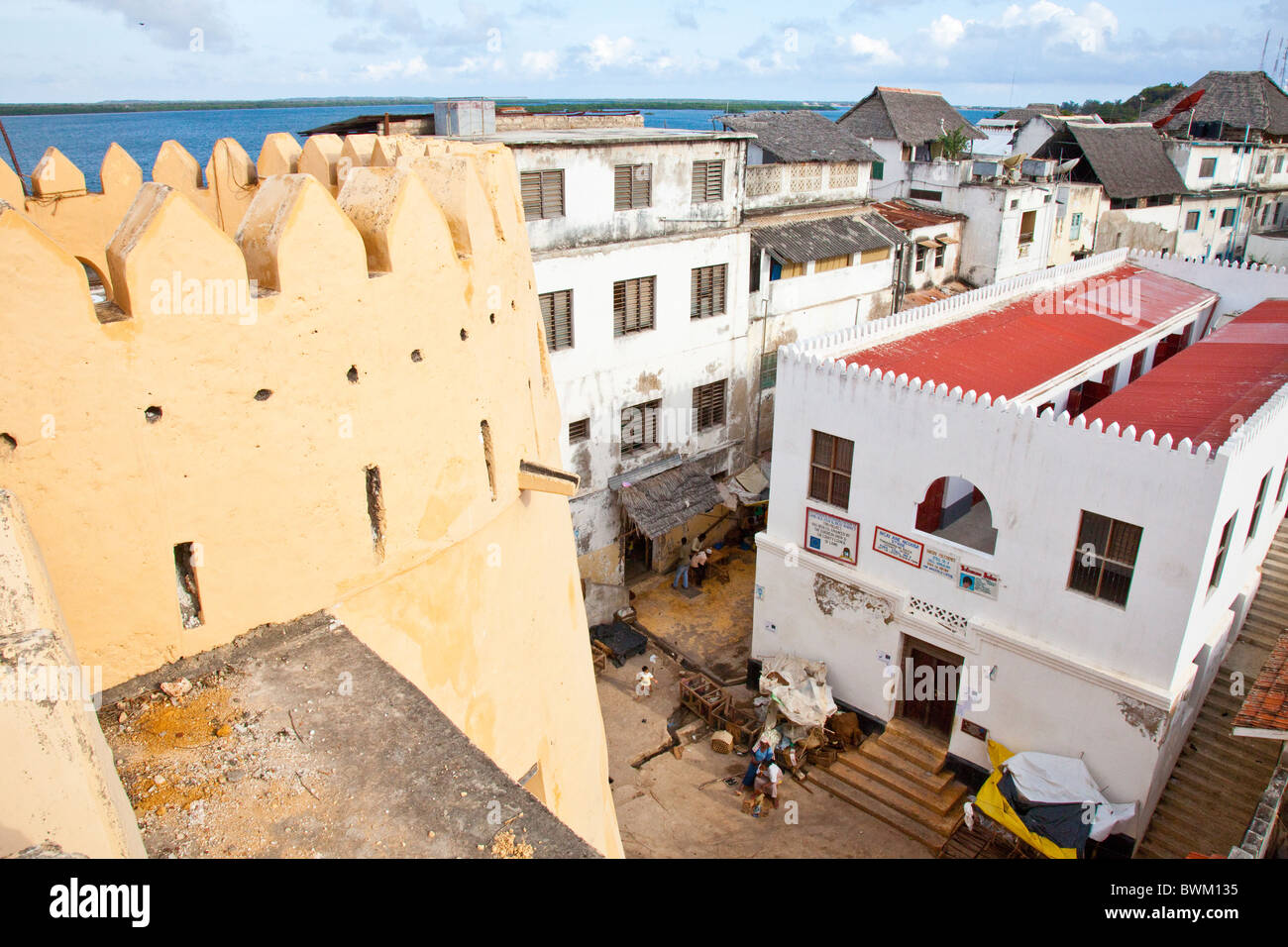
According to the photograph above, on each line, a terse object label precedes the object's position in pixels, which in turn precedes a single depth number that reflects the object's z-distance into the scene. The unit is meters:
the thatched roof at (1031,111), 73.95
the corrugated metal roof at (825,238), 26.88
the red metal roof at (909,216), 33.62
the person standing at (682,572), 26.03
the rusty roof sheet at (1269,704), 11.74
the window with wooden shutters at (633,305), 23.61
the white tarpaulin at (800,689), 19.00
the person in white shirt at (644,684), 21.28
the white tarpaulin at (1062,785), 15.31
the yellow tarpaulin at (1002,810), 15.30
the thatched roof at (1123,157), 40.72
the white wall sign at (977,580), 16.47
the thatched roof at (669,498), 24.47
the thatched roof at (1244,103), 51.90
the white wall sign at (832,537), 18.53
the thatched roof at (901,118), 40.31
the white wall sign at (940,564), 16.98
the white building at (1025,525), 14.49
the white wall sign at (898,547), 17.45
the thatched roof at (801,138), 29.00
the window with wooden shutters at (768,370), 27.94
